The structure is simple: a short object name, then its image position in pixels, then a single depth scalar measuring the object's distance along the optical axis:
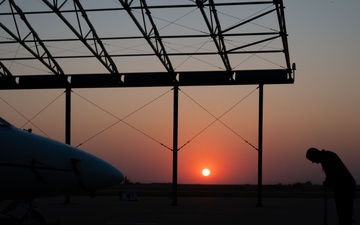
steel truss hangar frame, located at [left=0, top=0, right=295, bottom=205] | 24.80
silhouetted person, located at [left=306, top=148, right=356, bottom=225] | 12.09
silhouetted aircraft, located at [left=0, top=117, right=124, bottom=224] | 12.27
